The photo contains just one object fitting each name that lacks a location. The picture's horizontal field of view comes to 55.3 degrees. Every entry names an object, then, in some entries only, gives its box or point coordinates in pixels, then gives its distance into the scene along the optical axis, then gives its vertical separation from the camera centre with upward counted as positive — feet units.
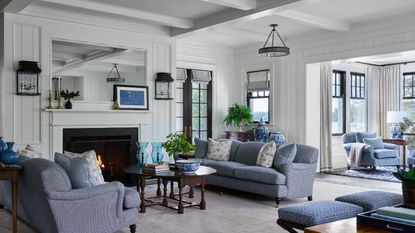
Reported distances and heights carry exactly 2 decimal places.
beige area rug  14.03 -4.01
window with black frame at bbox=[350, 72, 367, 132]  32.73 +1.15
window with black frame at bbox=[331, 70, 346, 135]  31.17 +0.94
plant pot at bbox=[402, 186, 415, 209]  8.91 -1.83
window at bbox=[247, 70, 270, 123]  29.53 +1.63
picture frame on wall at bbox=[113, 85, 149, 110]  22.71 +1.10
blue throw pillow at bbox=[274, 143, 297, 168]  18.29 -1.78
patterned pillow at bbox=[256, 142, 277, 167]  19.35 -1.92
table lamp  30.86 -0.24
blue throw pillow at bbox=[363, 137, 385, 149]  28.55 -1.89
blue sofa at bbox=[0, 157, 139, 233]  11.15 -2.61
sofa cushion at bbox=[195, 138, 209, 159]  23.53 -1.95
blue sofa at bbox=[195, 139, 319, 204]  17.87 -2.80
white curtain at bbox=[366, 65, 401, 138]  33.81 +1.81
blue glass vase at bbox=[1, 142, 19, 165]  12.58 -1.29
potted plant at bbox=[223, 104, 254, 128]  28.96 -0.02
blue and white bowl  16.96 -2.16
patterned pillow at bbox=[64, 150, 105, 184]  13.05 -1.65
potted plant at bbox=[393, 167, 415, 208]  8.82 -1.58
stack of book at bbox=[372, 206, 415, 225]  7.81 -2.00
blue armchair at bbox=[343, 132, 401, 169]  27.73 -2.75
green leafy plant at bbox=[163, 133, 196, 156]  17.76 -1.31
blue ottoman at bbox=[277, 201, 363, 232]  10.36 -2.62
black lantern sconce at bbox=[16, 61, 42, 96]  19.22 +1.86
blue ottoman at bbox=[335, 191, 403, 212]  11.35 -2.46
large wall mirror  20.74 +2.60
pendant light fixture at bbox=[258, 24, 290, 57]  21.24 +3.48
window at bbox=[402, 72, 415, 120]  33.65 +1.80
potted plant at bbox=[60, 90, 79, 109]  20.75 +1.03
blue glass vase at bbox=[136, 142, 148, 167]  19.34 -1.83
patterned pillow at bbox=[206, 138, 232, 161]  22.35 -1.94
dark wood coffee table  16.37 -2.64
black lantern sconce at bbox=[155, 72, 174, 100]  24.17 +1.84
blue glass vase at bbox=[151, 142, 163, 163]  18.81 -1.72
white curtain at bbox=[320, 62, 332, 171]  27.71 +0.20
